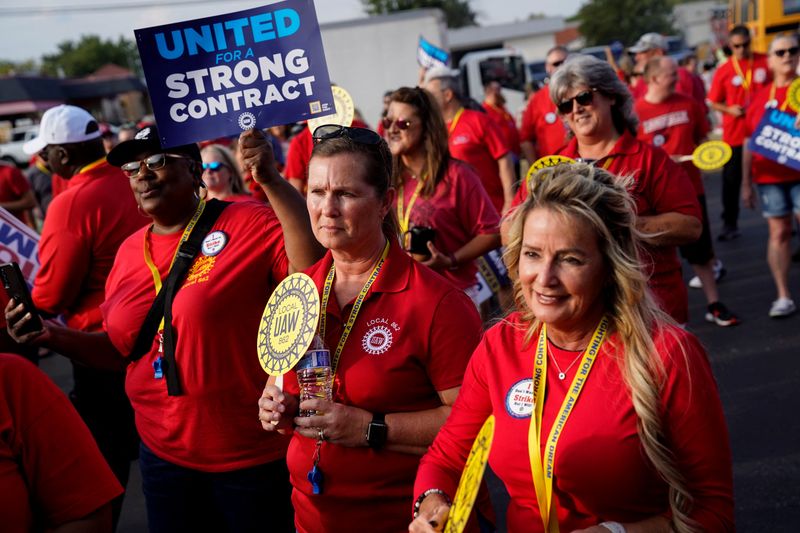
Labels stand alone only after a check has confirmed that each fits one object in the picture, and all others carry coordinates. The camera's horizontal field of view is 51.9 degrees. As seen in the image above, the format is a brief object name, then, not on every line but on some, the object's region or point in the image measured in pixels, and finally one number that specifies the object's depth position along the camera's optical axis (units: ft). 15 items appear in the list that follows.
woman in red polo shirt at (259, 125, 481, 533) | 8.13
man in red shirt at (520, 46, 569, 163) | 27.12
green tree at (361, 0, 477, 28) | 199.52
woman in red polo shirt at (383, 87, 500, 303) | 14.83
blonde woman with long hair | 6.68
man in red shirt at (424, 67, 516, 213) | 21.15
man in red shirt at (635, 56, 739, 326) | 22.62
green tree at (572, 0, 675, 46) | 193.77
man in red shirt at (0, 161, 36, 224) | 25.94
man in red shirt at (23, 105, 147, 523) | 13.06
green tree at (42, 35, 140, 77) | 322.96
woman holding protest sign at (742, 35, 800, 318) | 22.34
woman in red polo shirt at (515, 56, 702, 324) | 11.96
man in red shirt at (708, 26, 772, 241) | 30.25
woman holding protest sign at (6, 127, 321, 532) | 9.80
